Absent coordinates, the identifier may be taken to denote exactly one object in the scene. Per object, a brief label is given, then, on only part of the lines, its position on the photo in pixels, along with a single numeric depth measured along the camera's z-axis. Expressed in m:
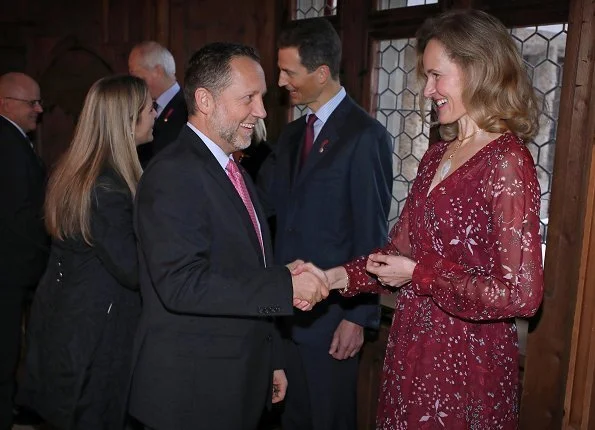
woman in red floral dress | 1.71
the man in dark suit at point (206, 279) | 1.81
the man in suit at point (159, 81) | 3.97
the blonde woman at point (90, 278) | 2.42
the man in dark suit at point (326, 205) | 2.64
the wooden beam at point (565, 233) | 2.32
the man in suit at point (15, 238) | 3.36
